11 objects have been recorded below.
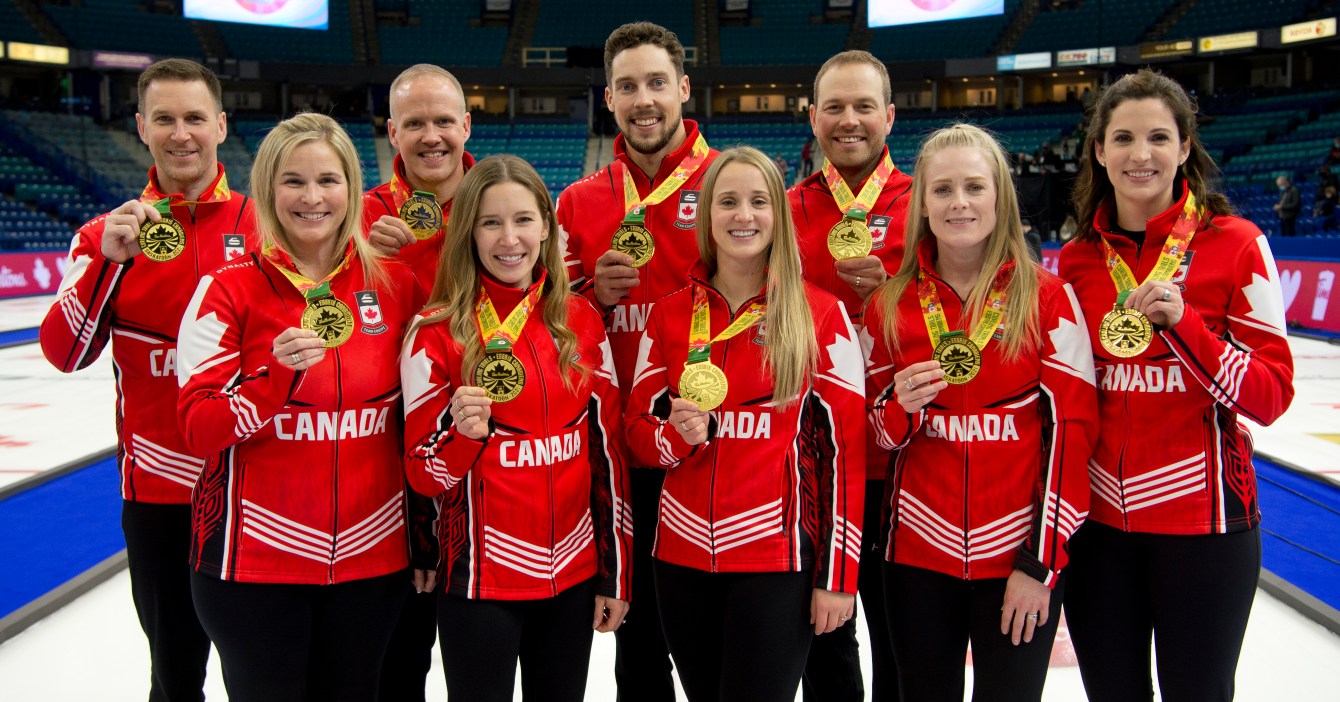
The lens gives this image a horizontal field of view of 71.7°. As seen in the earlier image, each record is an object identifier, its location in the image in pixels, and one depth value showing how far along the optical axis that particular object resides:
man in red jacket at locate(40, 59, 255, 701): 2.59
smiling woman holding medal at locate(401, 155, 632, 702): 2.22
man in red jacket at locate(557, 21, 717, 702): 2.88
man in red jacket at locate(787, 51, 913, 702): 2.92
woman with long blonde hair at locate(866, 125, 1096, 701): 2.22
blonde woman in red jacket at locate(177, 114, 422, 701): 2.17
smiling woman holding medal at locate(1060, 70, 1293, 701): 2.23
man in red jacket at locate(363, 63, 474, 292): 2.97
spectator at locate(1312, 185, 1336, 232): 15.77
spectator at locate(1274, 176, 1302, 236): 15.05
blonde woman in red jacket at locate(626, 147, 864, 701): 2.28
